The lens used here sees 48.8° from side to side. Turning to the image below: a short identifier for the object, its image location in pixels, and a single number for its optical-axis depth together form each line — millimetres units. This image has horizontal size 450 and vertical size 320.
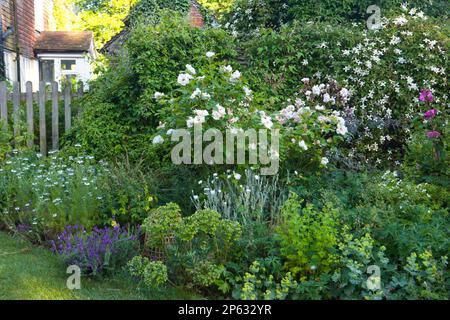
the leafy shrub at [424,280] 3439
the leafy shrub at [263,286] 3482
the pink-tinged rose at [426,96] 5988
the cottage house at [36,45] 16578
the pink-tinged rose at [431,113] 5659
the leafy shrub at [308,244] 3705
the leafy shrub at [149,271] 3729
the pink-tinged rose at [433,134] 5529
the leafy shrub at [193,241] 3912
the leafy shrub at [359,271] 3424
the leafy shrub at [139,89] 7238
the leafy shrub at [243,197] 4680
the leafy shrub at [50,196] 5039
